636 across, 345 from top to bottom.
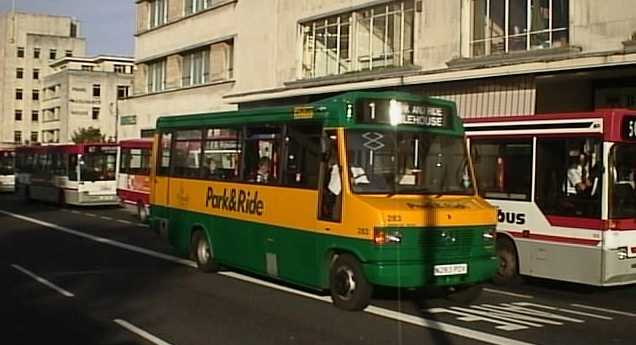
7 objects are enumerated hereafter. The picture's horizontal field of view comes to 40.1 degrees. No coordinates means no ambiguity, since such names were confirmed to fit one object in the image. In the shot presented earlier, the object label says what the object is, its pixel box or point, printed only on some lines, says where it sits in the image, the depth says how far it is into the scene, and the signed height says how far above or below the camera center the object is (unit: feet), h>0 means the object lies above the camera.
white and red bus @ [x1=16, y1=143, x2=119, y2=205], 110.22 -1.24
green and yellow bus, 35.96 -1.36
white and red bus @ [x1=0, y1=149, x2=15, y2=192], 164.86 -1.77
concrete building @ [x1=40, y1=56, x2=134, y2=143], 339.77 +27.87
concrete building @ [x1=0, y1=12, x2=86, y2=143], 378.12 +40.86
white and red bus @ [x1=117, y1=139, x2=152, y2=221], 94.39 -1.05
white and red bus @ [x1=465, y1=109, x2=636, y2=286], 42.27 -1.00
